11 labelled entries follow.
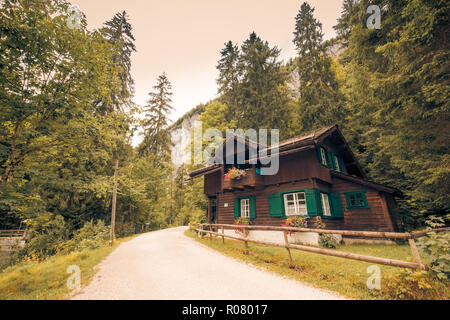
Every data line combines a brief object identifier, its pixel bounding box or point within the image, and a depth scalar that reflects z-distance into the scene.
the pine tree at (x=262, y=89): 23.08
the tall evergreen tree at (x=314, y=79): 20.38
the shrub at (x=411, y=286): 3.74
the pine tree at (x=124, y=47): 20.12
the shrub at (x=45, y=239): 13.40
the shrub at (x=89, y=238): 12.33
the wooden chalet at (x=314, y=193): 11.72
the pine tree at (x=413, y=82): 7.09
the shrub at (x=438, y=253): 3.85
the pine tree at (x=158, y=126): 29.91
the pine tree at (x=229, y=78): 25.73
